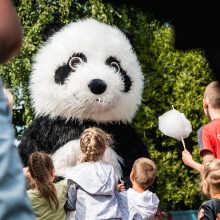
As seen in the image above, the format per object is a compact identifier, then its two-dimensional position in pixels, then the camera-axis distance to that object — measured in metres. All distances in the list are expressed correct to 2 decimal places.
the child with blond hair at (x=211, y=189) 5.55
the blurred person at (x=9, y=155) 1.68
